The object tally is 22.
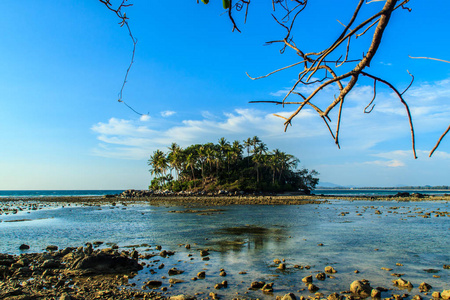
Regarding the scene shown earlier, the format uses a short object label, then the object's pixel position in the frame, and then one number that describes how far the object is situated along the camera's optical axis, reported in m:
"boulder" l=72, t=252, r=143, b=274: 8.75
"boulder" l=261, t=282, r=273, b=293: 6.97
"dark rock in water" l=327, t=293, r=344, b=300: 6.28
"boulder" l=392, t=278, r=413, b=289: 7.21
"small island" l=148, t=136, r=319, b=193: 81.12
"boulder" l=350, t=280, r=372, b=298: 6.65
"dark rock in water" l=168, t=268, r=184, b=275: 8.54
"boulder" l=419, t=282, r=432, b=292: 6.94
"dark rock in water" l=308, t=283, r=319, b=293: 7.00
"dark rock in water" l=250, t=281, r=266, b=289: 7.28
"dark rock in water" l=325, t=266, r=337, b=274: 8.52
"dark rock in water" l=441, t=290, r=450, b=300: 6.24
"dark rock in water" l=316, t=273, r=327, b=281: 7.92
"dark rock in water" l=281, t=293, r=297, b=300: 6.23
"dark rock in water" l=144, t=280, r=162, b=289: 7.52
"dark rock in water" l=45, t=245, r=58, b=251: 12.18
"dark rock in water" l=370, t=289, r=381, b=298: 6.55
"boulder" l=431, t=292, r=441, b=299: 6.45
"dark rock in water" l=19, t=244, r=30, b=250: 12.55
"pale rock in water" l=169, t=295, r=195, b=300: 6.38
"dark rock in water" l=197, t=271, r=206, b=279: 8.23
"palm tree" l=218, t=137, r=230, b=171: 84.44
